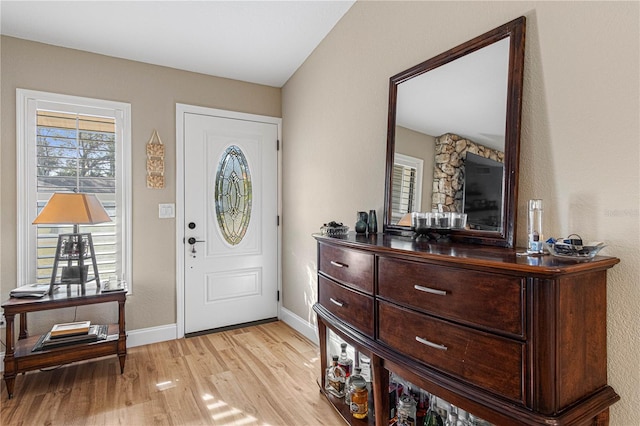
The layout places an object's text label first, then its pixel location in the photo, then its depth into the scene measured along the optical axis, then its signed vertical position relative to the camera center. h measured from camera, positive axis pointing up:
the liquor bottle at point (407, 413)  1.74 -1.02
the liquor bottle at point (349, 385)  2.07 -1.06
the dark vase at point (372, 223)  2.25 -0.08
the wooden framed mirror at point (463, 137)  1.53 +0.39
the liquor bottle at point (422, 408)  1.79 -1.04
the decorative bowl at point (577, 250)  1.15 -0.13
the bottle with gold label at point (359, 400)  1.93 -1.06
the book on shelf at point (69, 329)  2.45 -0.85
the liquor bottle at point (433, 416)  1.66 -0.99
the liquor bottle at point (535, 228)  1.32 -0.06
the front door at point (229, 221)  3.34 -0.10
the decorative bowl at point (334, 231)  2.20 -0.13
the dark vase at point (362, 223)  2.23 -0.07
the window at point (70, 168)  2.68 +0.35
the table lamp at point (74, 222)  2.38 -0.08
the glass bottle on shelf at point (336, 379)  2.18 -1.07
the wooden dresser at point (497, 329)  1.07 -0.42
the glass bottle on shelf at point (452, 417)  1.58 -0.95
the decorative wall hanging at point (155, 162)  3.10 +0.44
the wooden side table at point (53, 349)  2.27 -0.95
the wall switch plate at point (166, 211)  3.18 +0.00
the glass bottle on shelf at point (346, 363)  2.20 -0.97
